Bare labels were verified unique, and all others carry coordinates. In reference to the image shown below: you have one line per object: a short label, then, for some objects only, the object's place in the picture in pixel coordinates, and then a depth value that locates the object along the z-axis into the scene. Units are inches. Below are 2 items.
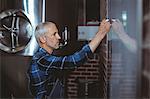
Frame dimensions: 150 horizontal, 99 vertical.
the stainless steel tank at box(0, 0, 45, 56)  113.9
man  114.8
